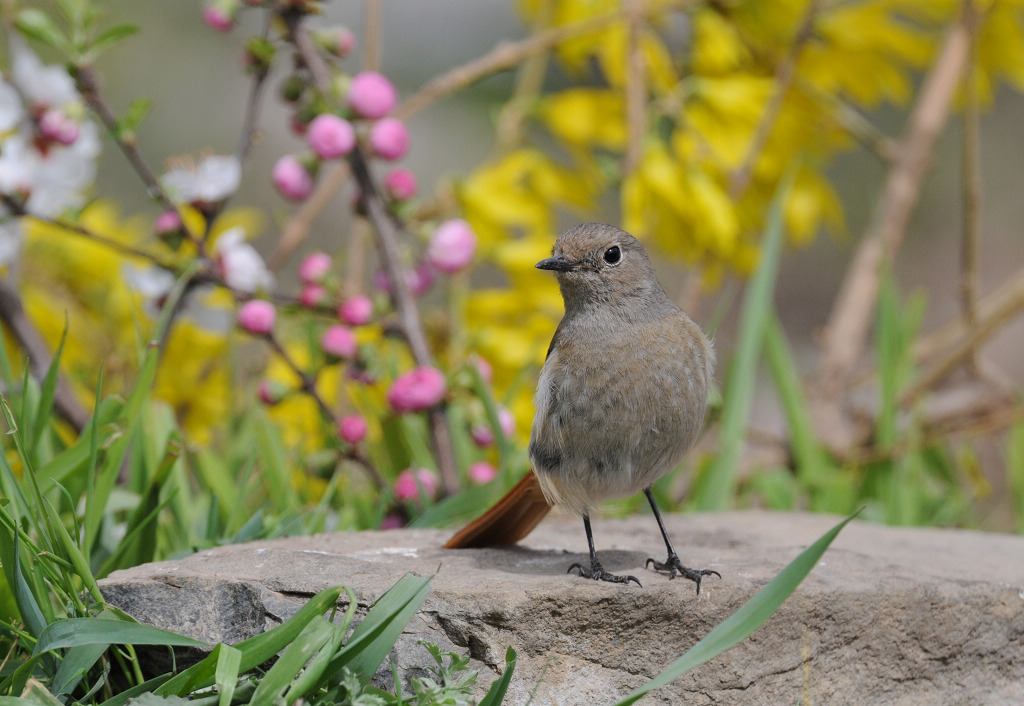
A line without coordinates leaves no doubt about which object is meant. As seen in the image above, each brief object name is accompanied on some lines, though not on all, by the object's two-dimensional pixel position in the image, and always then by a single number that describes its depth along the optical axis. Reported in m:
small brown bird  4.22
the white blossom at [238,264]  5.32
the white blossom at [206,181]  5.21
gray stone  3.56
